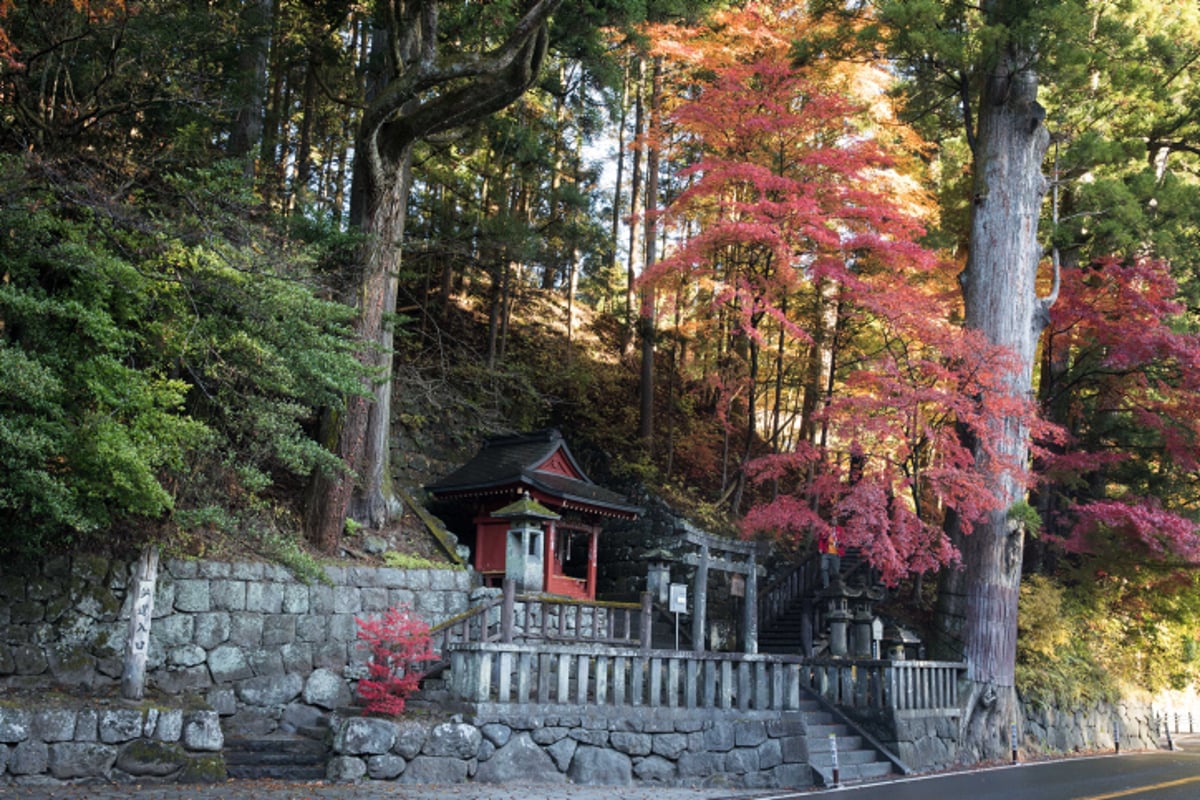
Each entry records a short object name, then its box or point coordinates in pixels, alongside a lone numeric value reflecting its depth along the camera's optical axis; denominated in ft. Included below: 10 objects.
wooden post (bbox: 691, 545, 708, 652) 37.68
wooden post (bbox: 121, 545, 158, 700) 29.60
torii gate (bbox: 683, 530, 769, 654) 38.01
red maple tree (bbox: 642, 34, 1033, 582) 43.55
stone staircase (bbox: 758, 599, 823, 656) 52.95
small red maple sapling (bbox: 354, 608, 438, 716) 30.35
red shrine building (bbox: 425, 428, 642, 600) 50.93
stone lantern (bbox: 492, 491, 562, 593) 41.63
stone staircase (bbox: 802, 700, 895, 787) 36.01
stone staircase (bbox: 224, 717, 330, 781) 30.53
